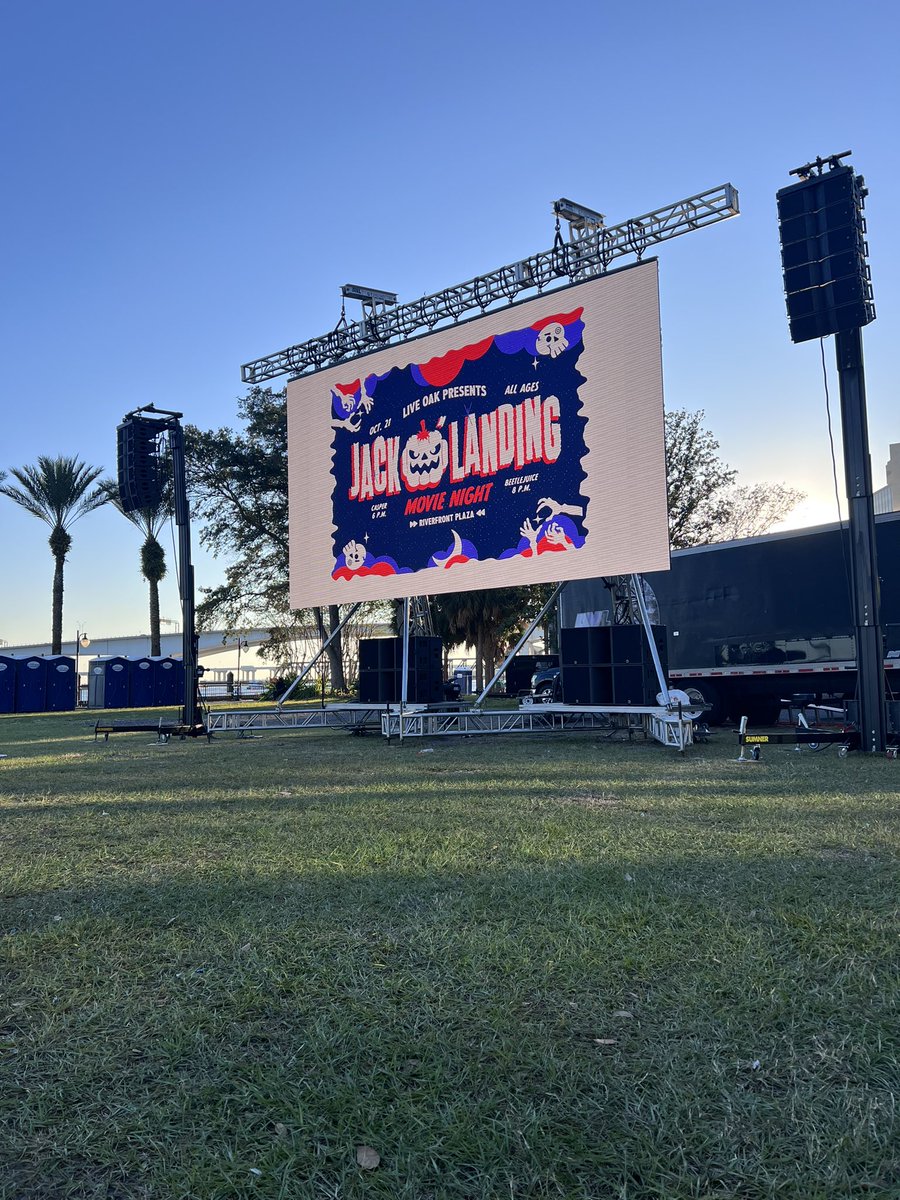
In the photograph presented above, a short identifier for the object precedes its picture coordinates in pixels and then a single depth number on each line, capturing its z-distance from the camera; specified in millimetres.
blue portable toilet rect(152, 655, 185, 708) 32688
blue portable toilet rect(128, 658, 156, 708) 32250
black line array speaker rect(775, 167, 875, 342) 10719
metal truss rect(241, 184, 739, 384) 13797
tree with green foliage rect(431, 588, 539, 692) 32188
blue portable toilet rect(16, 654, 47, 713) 31047
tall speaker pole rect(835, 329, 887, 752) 10539
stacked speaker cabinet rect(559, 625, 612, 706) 13562
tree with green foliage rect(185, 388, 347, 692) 35062
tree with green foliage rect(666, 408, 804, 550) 33781
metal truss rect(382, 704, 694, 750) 13789
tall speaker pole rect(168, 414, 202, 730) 16391
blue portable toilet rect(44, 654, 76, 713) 31469
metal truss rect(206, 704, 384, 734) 16484
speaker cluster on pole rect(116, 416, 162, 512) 16891
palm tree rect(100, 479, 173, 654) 37781
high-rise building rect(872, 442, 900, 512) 40000
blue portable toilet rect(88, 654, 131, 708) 31969
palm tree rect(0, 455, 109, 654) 36906
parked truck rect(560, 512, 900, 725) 13992
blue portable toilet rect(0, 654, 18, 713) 30609
